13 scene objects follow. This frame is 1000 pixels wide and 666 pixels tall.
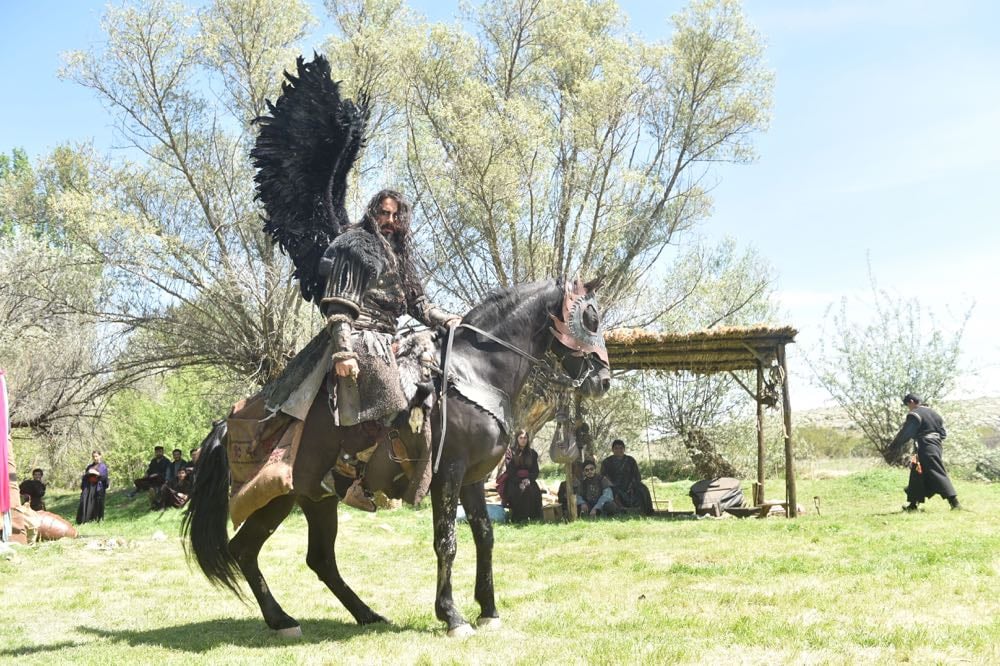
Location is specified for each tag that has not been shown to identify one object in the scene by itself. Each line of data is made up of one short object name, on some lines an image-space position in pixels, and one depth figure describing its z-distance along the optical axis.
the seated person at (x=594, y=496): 14.98
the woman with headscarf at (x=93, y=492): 18.02
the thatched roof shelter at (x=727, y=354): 13.57
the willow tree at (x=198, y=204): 17.78
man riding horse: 5.40
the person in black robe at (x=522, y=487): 14.70
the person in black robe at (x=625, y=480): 15.04
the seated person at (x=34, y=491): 17.50
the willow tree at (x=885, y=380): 24.11
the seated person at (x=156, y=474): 19.19
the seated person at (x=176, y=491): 18.25
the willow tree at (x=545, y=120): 18.67
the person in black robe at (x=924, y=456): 13.05
